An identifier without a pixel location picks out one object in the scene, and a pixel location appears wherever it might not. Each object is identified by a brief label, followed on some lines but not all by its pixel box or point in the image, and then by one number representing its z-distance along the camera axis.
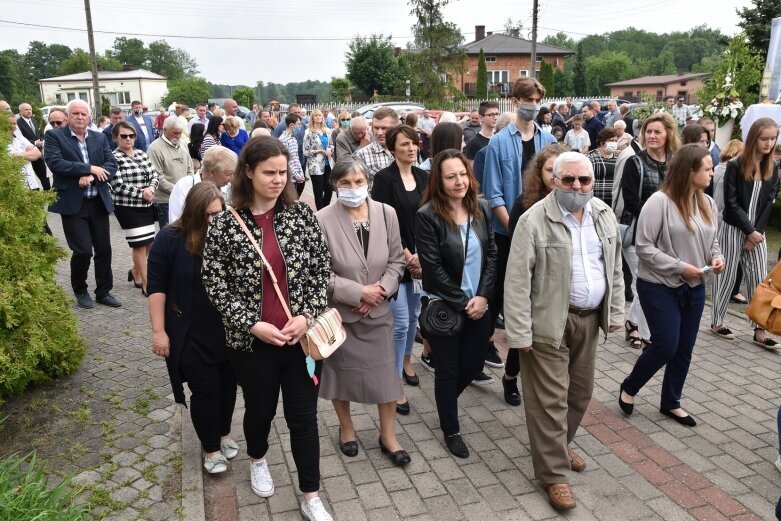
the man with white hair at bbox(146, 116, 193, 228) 7.39
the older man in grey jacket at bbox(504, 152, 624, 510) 3.56
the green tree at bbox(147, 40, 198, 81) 121.63
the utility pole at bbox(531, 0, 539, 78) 34.06
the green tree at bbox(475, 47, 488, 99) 49.53
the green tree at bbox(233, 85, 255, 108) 55.75
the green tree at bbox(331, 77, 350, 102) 50.40
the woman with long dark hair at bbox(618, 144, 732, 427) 4.31
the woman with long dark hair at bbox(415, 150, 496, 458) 3.99
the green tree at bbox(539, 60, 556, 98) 48.56
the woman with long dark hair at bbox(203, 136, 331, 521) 3.12
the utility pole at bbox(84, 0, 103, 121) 28.24
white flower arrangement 10.23
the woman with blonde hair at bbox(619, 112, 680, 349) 5.66
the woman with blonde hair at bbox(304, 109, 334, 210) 11.58
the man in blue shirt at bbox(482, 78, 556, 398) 5.33
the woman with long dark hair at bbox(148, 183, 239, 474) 3.54
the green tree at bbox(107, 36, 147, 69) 120.25
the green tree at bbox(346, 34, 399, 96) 47.81
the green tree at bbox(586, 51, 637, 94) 95.88
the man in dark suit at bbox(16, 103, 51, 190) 11.14
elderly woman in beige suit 3.86
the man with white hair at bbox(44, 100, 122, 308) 6.61
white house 81.75
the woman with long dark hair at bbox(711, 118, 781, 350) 5.61
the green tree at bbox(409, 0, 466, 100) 41.00
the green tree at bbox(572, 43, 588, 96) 72.06
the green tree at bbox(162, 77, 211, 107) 77.62
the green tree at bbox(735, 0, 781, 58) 23.11
